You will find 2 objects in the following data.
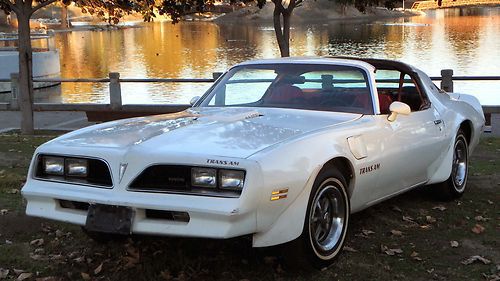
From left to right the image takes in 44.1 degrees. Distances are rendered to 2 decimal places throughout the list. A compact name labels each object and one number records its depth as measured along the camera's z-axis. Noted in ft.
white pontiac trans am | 11.65
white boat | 80.23
